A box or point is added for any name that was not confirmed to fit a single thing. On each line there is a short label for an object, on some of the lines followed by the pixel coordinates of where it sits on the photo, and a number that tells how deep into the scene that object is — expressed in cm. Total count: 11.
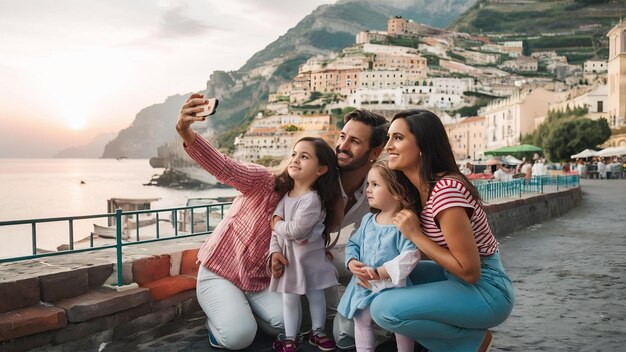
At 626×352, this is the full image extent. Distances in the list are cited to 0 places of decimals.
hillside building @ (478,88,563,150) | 6506
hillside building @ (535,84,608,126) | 5338
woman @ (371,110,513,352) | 239
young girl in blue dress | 260
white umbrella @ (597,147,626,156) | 3089
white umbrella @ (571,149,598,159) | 3346
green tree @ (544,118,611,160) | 4084
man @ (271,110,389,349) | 340
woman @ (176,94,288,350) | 319
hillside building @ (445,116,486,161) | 8644
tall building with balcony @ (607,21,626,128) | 4859
